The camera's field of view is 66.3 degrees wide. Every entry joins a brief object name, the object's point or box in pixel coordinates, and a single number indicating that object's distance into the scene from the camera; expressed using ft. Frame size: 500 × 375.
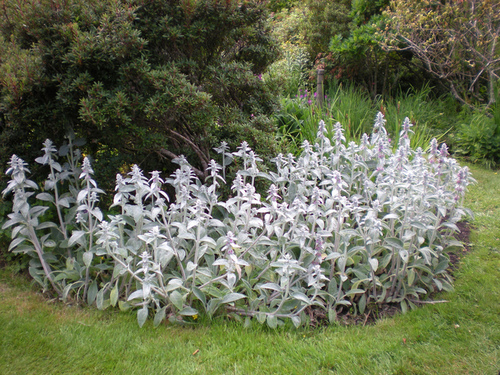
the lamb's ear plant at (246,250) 9.09
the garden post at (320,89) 23.85
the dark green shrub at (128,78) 9.63
